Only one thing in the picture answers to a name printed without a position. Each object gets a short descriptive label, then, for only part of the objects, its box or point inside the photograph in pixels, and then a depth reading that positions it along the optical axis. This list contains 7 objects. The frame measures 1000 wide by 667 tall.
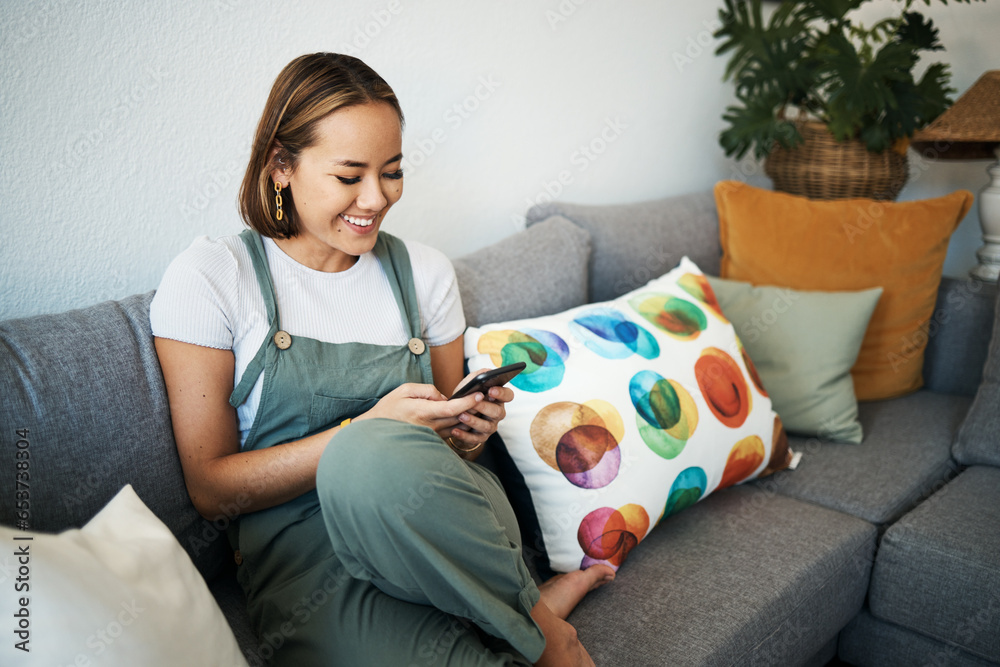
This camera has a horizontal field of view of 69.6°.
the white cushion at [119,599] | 0.62
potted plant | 2.07
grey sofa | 0.94
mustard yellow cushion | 1.81
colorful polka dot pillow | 1.18
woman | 0.86
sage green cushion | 1.66
